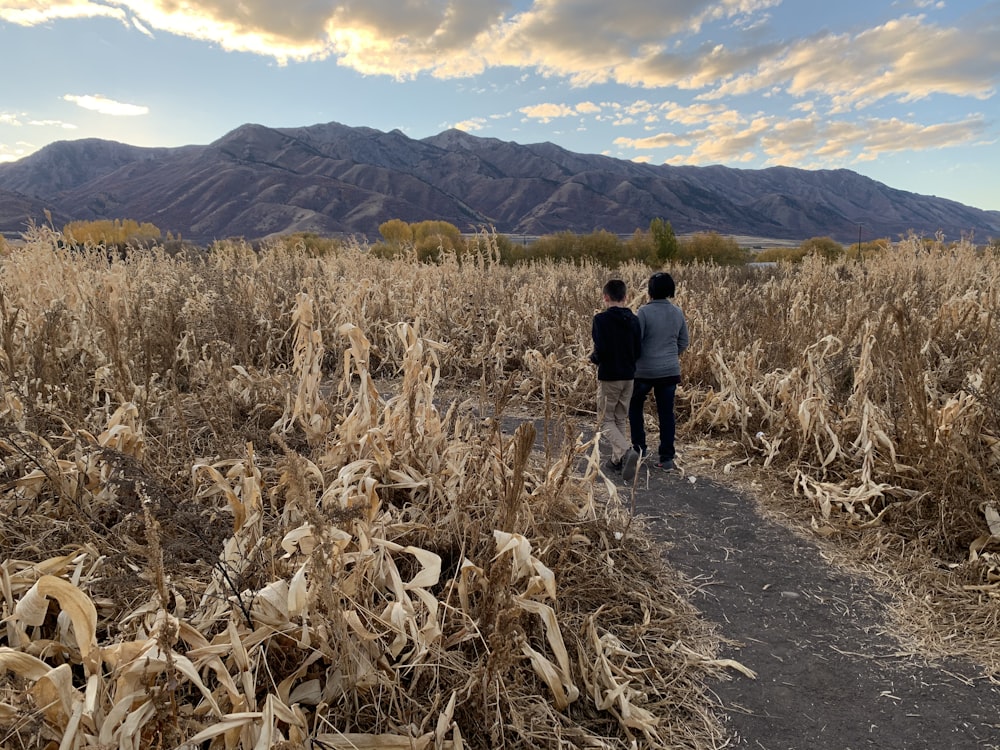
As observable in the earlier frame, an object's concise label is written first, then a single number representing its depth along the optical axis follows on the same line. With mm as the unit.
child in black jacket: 4590
